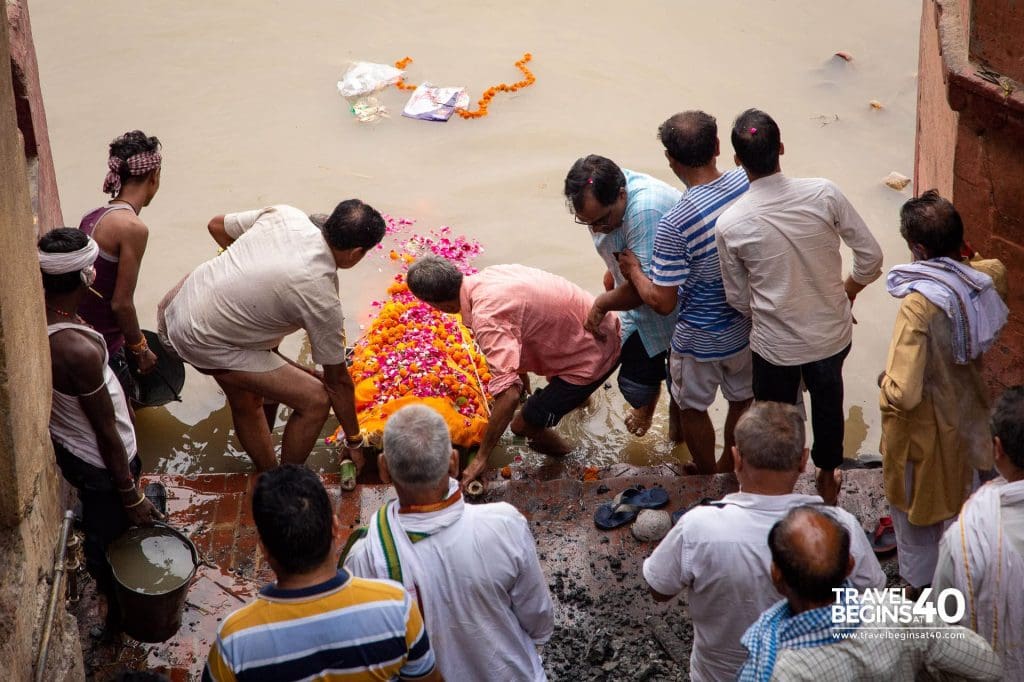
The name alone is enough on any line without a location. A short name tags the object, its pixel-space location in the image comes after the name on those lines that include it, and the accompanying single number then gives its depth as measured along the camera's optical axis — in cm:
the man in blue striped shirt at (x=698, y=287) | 956
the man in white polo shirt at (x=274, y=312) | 988
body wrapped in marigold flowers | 1170
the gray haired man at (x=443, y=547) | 630
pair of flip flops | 998
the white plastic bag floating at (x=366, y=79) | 1909
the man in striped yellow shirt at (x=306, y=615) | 568
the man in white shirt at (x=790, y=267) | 901
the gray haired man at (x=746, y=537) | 641
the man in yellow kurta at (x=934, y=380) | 812
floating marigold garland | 1862
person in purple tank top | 1059
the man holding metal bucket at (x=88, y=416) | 820
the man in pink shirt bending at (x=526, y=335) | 1037
